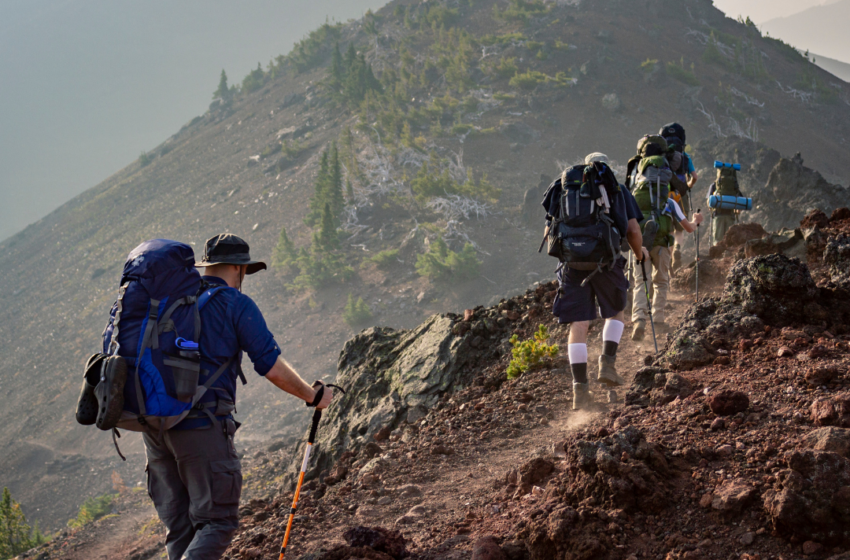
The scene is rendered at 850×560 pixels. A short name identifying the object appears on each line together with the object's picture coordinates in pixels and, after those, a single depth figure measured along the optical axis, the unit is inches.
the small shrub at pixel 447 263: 1155.3
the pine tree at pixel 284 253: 1419.4
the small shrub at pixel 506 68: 1715.1
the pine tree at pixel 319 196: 1487.5
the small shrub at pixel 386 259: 1300.4
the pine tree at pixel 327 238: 1378.0
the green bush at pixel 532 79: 1640.0
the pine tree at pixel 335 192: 1461.6
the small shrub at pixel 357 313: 1188.5
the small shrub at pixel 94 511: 709.9
